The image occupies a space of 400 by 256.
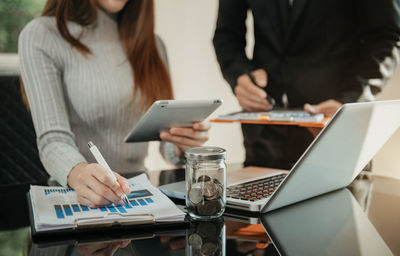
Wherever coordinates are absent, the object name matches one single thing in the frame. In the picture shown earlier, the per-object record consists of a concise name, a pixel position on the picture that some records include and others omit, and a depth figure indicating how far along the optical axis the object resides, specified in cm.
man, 144
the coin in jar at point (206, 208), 69
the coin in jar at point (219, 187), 69
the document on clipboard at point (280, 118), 99
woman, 112
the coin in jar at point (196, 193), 68
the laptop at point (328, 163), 66
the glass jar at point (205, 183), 68
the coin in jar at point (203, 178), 69
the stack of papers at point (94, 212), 64
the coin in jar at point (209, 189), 68
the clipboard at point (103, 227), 63
